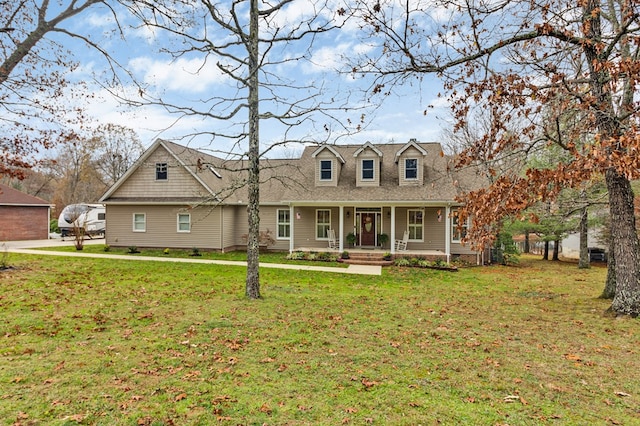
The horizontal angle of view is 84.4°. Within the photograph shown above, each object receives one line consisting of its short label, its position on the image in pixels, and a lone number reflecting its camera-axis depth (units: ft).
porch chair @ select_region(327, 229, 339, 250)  62.18
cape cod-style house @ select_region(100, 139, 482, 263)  59.31
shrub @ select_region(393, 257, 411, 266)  52.77
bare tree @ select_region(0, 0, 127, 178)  23.36
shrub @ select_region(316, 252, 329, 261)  56.18
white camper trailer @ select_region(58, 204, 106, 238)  89.61
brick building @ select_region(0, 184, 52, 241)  80.59
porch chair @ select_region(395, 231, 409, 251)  58.98
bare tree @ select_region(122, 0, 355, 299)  27.56
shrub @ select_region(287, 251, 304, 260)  56.95
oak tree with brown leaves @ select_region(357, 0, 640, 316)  20.31
